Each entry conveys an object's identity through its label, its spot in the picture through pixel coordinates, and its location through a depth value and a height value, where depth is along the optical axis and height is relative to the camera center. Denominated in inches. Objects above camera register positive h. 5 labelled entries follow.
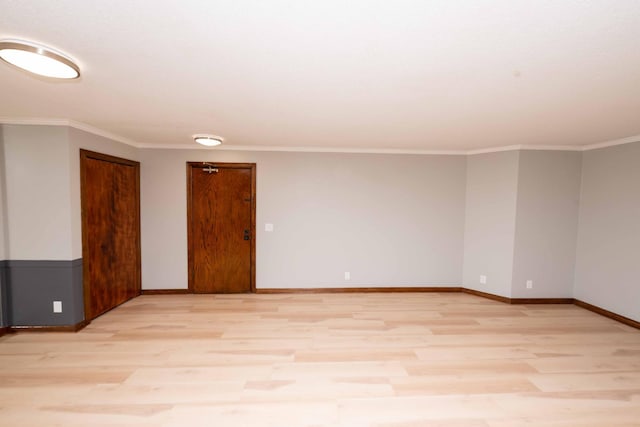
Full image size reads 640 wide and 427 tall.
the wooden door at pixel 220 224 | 171.9 -15.4
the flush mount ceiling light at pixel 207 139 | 140.9 +28.5
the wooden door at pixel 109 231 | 130.6 -17.1
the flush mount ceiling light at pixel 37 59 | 56.7 +28.1
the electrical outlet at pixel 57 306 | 122.3 -46.0
